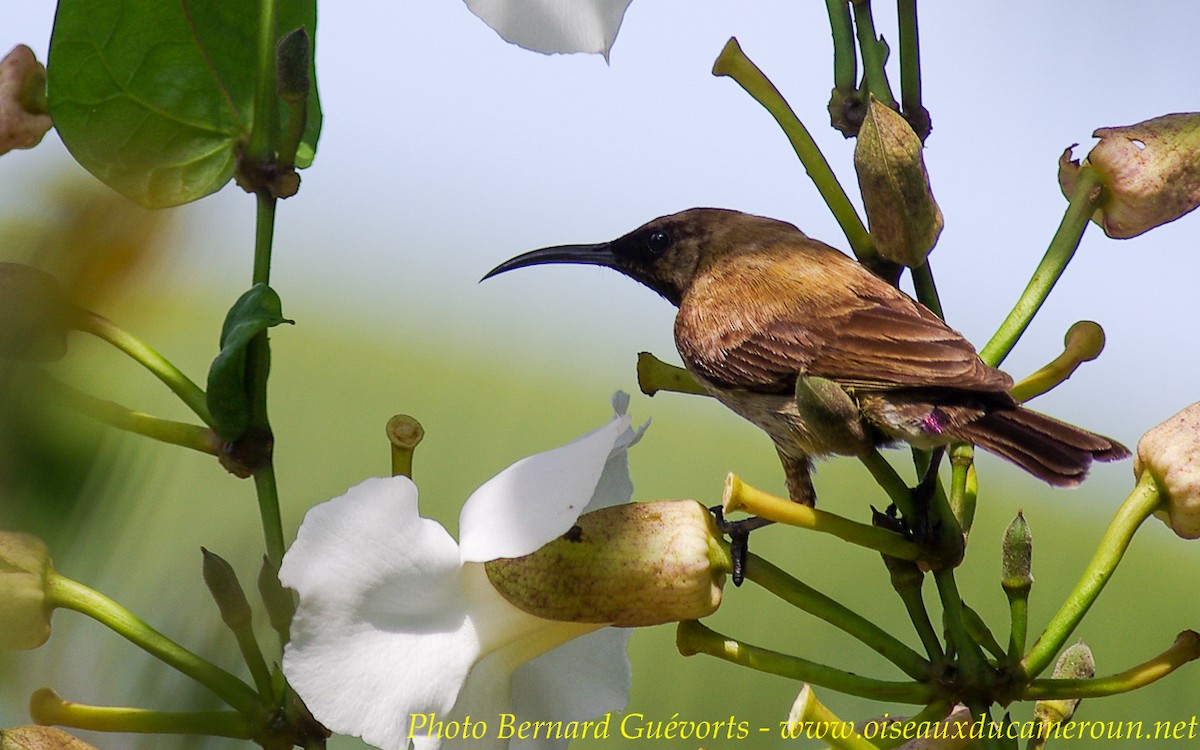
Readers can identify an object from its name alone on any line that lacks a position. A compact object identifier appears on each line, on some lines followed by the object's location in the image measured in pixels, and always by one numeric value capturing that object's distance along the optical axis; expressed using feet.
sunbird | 12.02
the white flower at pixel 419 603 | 11.84
